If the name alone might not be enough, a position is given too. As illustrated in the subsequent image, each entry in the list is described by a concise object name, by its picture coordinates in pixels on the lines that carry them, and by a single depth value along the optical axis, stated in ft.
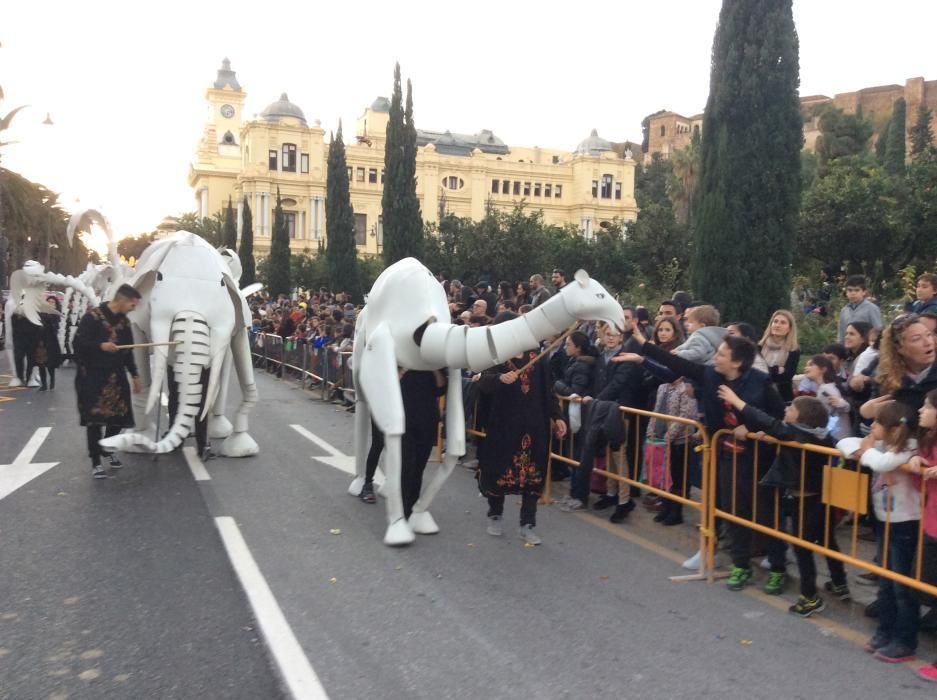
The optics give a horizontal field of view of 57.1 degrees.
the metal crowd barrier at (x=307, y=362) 48.41
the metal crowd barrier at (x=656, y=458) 21.49
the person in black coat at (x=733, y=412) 17.98
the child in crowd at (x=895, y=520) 14.66
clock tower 240.94
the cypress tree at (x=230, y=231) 158.30
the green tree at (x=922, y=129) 202.49
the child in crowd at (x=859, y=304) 27.53
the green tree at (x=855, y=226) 81.35
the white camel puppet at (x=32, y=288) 51.31
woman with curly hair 15.79
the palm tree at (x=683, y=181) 144.77
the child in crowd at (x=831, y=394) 21.01
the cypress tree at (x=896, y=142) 168.90
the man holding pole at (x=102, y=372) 28.09
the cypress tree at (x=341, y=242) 103.55
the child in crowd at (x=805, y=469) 16.83
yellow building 210.18
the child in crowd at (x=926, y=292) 25.27
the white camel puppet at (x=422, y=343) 19.17
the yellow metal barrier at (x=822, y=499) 15.17
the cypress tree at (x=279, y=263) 136.15
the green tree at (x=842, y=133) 198.70
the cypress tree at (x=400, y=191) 85.76
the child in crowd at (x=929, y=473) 14.05
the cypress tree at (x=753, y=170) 40.70
